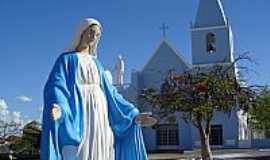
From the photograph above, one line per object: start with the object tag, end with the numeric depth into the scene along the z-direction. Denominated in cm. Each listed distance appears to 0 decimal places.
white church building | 4659
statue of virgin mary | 489
